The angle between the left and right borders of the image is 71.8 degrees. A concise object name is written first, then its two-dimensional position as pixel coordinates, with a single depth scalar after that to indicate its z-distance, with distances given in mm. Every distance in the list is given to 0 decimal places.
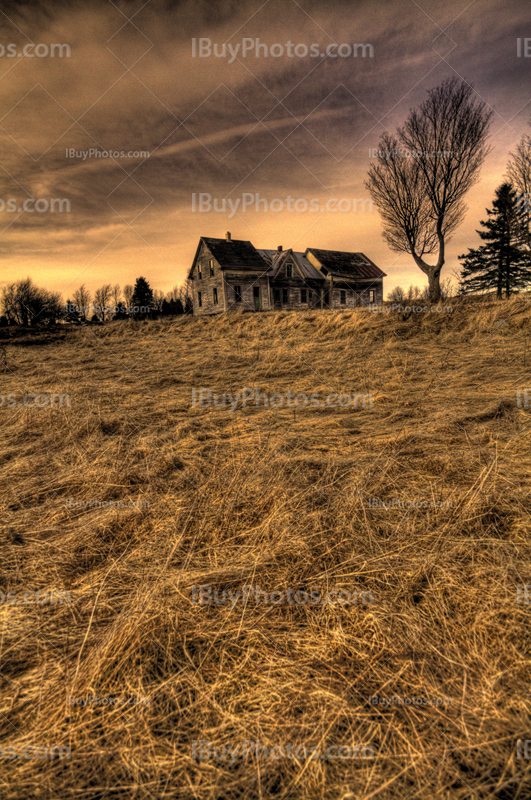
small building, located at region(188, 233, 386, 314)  29562
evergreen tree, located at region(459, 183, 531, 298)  27897
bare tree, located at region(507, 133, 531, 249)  19688
